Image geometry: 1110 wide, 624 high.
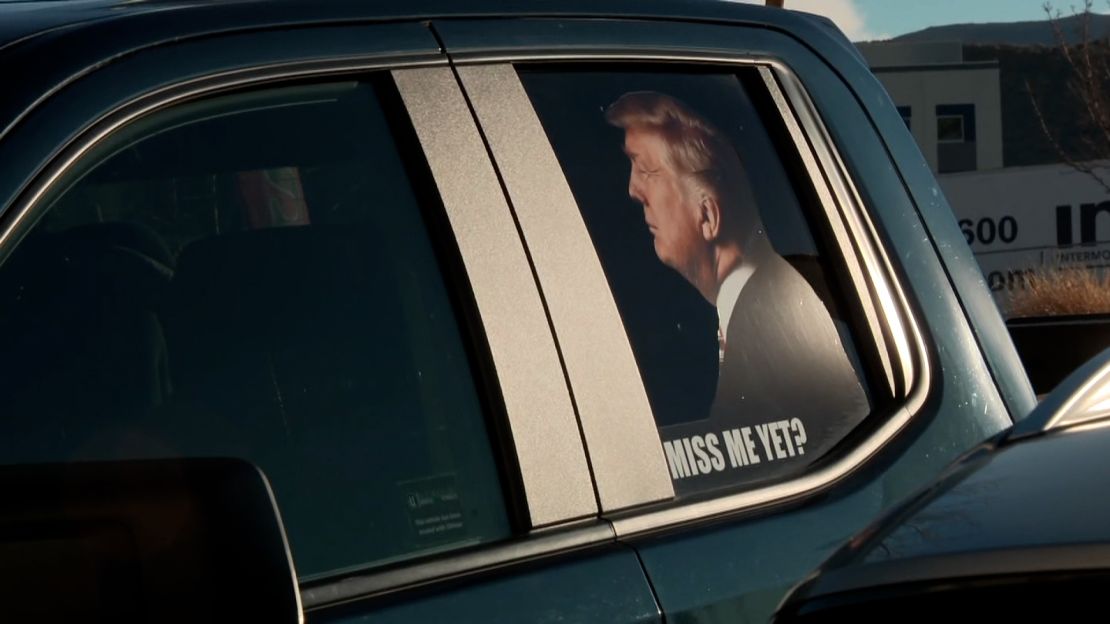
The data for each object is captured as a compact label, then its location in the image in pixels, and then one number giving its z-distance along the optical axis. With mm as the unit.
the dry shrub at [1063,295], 19422
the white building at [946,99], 50125
